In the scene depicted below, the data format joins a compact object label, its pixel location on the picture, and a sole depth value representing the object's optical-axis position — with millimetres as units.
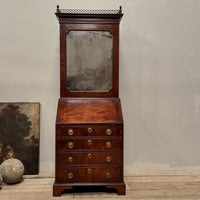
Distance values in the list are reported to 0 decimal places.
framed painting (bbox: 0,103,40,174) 3160
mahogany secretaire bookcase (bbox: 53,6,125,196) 2564
